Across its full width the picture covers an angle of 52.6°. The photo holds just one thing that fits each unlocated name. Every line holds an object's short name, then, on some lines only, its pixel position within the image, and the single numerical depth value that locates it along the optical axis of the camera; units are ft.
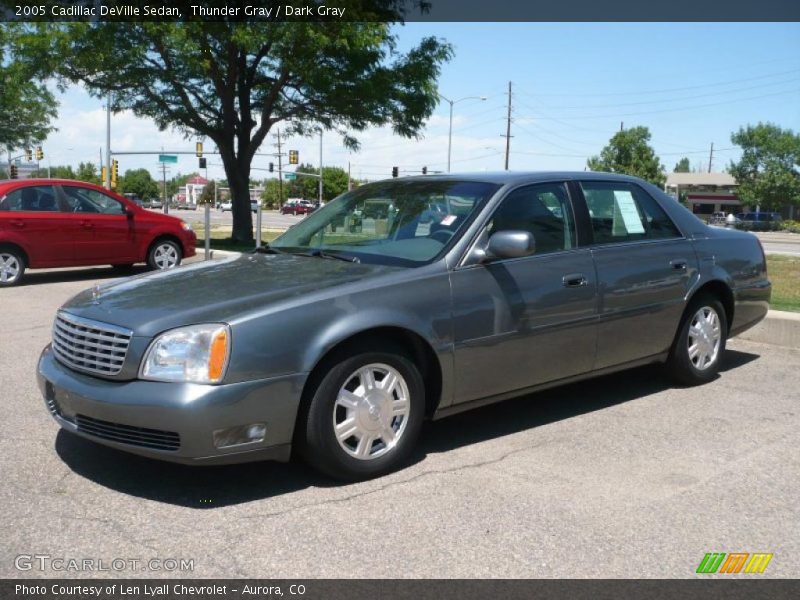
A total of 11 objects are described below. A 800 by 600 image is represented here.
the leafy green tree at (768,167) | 243.60
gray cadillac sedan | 12.07
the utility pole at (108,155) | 127.85
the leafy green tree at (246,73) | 60.23
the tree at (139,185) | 475.31
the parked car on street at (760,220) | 209.41
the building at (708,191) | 302.86
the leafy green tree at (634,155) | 247.50
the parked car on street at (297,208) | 257.96
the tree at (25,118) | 135.95
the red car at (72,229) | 38.60
